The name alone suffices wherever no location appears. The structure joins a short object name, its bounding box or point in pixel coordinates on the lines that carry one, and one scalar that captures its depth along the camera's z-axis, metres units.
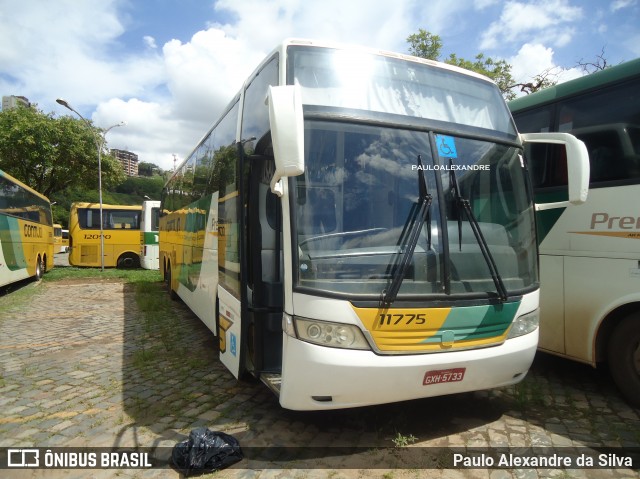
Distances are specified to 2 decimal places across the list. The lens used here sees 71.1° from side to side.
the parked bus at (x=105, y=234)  20.69
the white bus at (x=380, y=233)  3.25
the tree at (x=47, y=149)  24.25
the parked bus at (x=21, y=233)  11.83
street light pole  19.14
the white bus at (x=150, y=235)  19.98
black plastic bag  3.25
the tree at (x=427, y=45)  19.77
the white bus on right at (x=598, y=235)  4.29
